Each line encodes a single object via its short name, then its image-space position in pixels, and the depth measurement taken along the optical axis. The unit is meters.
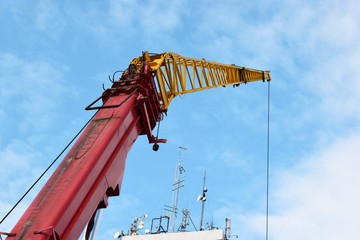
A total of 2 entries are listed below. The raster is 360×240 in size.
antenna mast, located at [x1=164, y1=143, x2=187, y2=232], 34.41
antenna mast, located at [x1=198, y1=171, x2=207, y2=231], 33.19
